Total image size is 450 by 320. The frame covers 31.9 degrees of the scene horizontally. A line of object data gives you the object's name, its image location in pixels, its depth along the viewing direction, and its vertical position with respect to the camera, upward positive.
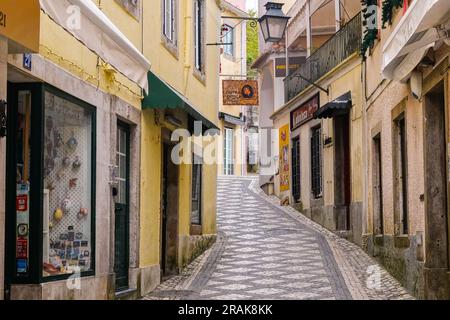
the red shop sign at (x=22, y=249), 7.21 -0.34
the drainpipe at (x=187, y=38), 13.78 +3.01
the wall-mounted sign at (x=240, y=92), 26.02 +3.93
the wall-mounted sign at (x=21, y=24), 5.69 +1.40
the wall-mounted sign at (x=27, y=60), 6.77 +1.31
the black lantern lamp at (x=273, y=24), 15.07 +3.55
